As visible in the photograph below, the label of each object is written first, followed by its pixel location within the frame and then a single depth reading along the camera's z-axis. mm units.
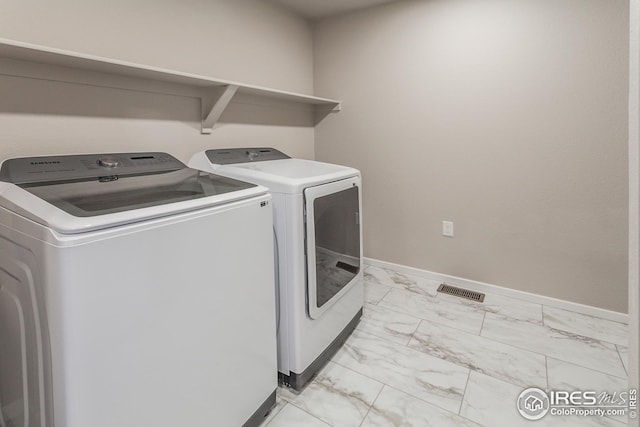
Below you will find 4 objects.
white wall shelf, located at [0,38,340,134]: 1260
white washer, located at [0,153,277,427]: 784
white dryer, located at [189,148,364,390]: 1468
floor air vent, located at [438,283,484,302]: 2428
